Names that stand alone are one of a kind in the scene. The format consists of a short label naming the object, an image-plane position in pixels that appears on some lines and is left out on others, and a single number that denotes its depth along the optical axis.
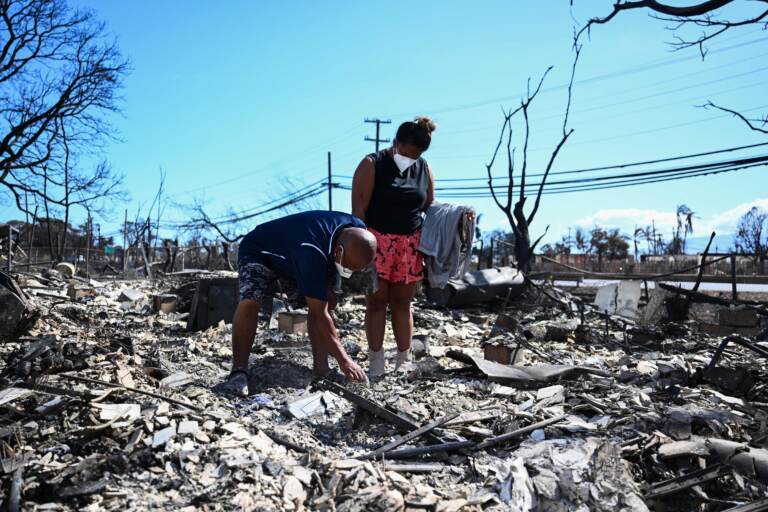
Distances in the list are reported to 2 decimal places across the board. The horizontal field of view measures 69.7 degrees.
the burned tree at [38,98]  21.22
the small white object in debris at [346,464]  2.28
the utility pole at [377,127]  29.42
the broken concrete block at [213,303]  6.23
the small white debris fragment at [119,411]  2.55
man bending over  3.22
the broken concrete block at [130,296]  9.32
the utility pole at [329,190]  27.45
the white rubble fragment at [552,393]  3.33
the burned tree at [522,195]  13.97
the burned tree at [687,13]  4.75
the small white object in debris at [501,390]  3.50
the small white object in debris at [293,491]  2.08
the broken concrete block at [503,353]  4.57
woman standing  3.94
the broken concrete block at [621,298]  9.06
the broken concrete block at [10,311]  4.89
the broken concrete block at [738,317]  7.14
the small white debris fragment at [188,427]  2.49
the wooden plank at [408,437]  2.50
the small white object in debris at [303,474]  2.21
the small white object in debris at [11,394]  2.69
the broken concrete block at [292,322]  6.18
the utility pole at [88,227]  21.83
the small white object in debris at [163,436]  2.36
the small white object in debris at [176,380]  3.27
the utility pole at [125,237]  22.79
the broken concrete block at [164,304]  7.86
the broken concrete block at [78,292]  9.54
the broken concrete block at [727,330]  7.12
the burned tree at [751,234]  30.87
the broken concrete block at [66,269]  16.18
